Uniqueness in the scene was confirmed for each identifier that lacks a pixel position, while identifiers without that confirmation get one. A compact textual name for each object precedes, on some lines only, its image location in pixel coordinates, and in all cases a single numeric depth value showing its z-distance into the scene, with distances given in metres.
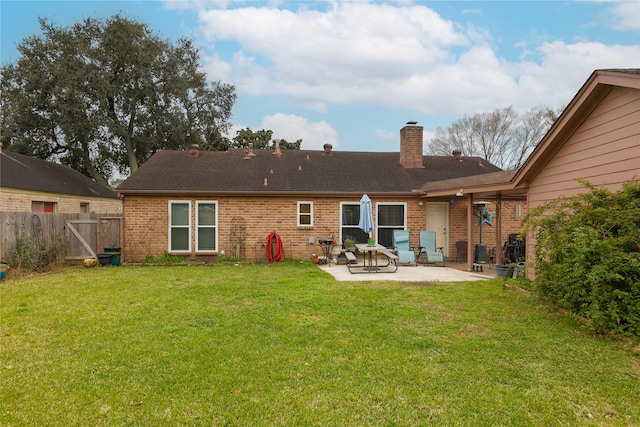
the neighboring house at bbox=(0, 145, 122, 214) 14.95
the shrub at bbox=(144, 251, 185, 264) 12.02
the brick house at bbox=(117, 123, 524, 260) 12.45
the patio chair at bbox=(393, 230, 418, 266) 12.32
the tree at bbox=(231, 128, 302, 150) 33.03
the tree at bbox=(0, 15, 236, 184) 22.58
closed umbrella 11.52
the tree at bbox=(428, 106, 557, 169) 27.59
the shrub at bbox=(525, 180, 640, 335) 4.57
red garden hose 12.43
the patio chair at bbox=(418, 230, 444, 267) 12.50
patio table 10.30
